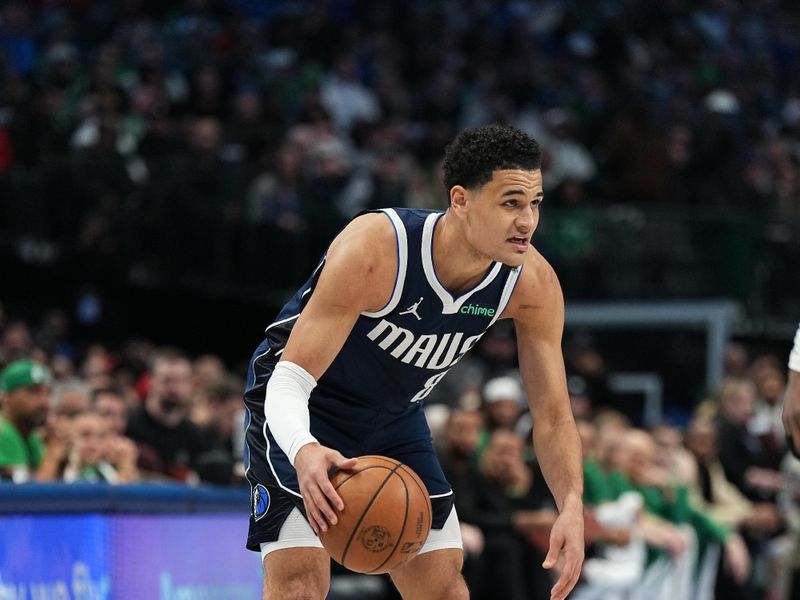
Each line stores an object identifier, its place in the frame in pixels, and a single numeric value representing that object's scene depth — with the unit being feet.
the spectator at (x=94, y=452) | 55.47
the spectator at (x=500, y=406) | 74.84
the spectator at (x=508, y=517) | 68.85
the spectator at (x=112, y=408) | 62.44
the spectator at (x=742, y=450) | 85.87
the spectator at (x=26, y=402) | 55.93
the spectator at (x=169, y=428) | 65.57
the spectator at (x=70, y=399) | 59.11
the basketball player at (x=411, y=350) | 33.96
